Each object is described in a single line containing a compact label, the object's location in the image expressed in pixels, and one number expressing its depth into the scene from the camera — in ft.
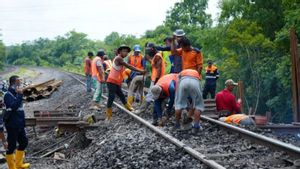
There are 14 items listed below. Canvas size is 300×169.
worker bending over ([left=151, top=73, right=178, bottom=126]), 30.88
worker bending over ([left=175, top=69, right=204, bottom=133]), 27.96
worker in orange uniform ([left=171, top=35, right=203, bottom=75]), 31.04
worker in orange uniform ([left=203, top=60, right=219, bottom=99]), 52.70
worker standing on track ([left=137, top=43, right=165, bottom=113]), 35.86
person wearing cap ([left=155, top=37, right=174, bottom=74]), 34.43
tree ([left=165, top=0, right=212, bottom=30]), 189.06
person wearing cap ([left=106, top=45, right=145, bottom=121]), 38.57
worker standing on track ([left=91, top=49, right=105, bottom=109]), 48.19
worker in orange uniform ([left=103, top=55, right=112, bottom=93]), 56.90
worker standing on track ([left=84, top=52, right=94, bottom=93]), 63.16
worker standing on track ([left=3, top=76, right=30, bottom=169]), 27.53
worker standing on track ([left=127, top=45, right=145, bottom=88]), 44.62
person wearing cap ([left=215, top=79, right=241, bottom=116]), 36.65
